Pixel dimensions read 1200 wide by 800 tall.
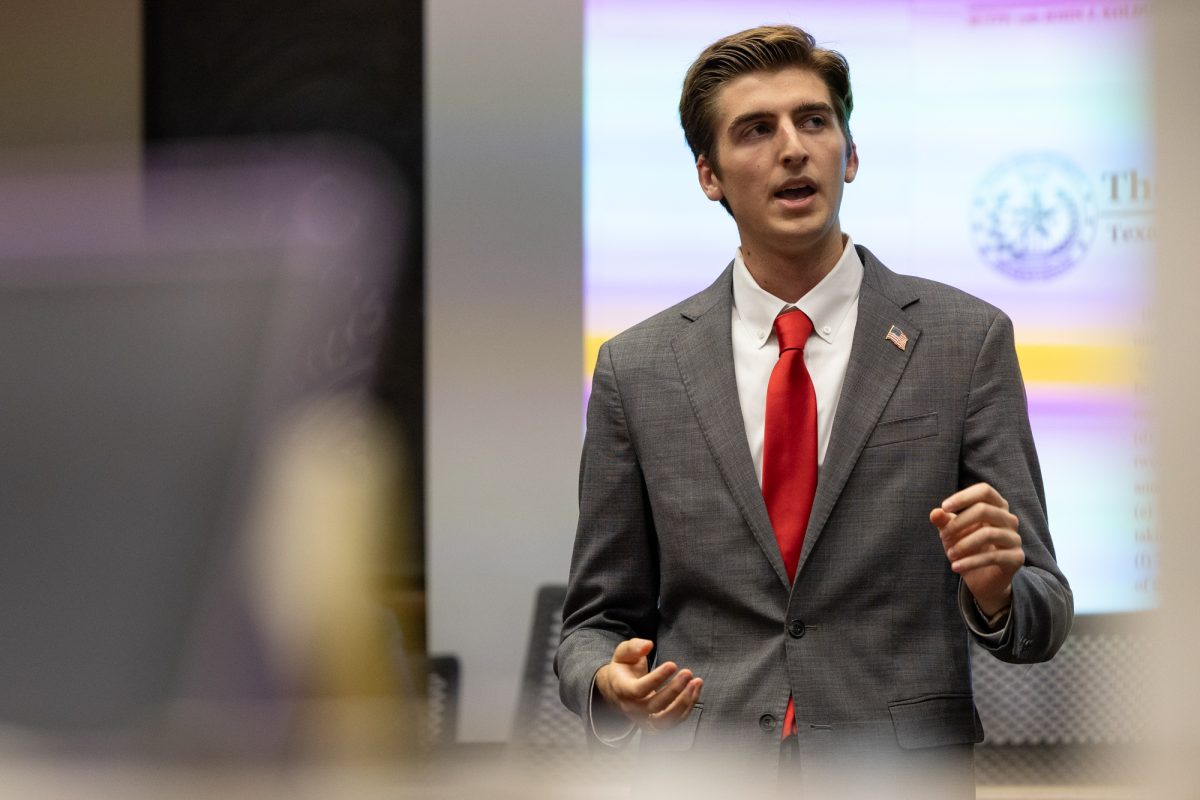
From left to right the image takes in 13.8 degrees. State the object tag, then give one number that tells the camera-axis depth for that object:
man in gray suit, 4.95
